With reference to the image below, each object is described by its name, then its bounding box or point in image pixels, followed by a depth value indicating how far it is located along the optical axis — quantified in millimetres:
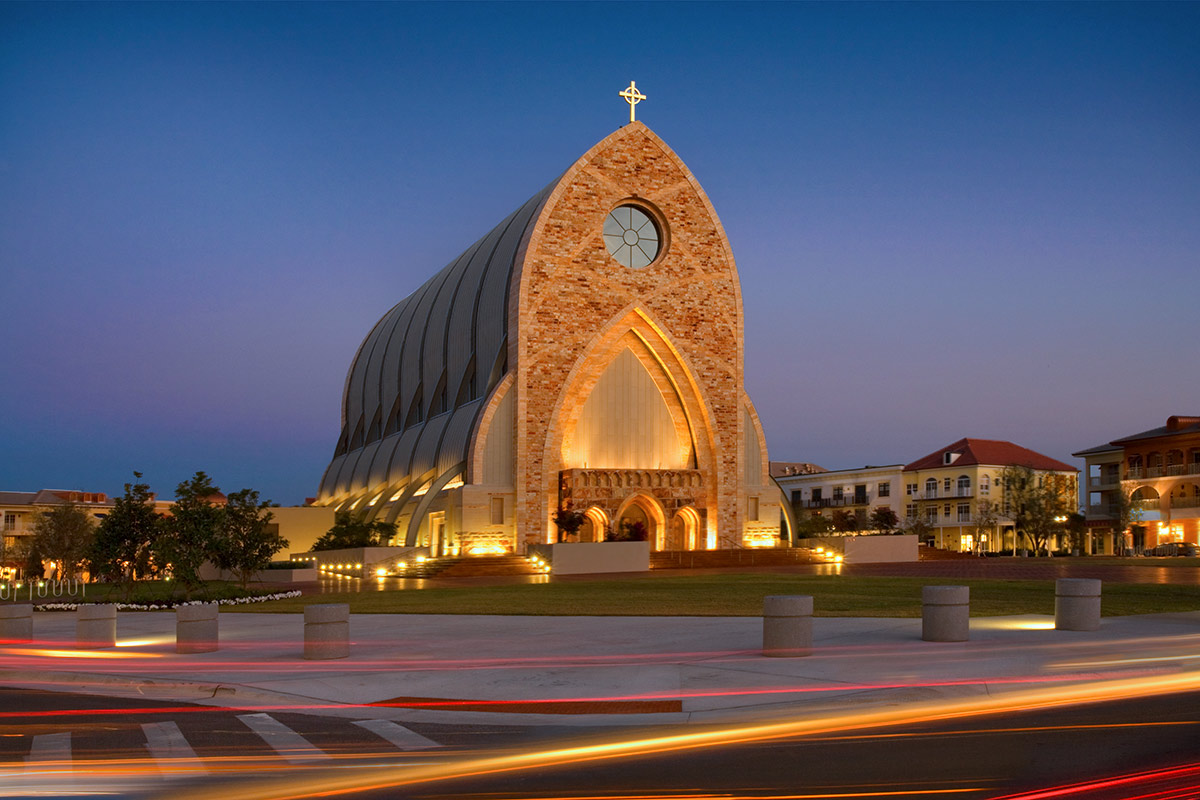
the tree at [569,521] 50688
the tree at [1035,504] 70625
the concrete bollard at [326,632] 15266
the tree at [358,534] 52156
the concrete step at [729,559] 48531
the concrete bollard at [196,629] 16750
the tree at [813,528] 62953
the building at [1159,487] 73062
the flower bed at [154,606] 28969
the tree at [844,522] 69100
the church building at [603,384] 52594
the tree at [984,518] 78000
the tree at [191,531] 29406
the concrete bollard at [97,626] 18516
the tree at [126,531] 30516
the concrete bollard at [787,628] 13961
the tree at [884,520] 64562
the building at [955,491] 81375
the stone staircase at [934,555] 52025
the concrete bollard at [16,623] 19969
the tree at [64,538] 59938
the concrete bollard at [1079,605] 16062
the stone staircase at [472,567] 45844
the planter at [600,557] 45875
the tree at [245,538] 33959
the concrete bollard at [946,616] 14906
